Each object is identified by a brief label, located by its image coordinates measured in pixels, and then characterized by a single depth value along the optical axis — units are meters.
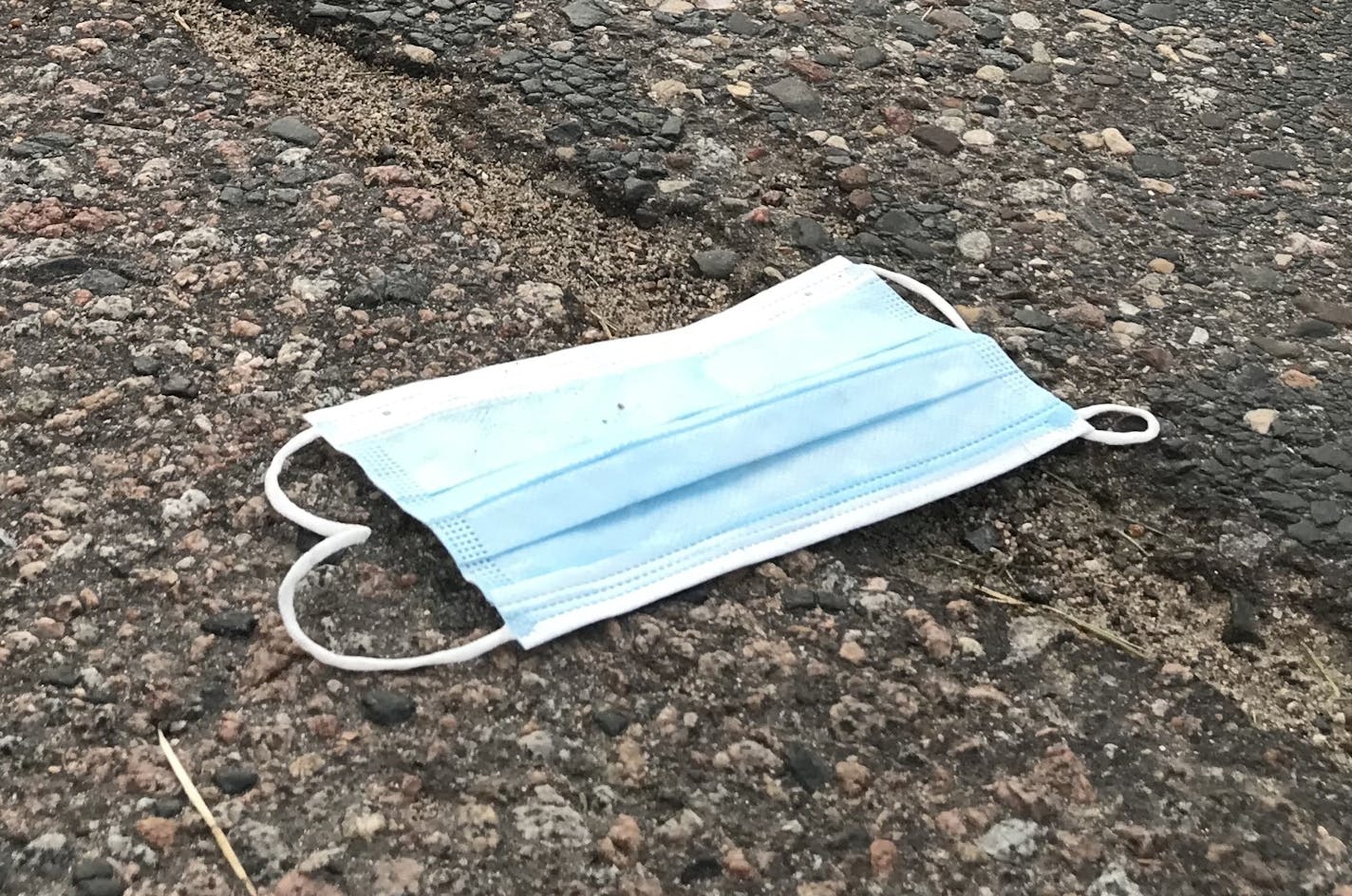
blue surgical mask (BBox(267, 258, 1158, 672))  0.81
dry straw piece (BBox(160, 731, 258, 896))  0.76
